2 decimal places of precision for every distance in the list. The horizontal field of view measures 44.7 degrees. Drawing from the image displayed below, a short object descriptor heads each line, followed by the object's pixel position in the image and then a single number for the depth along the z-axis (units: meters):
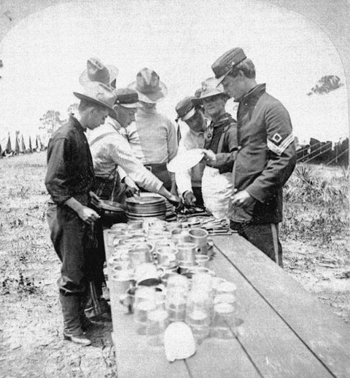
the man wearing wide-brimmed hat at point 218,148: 3.49
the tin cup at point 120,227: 3.00
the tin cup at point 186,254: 2.22
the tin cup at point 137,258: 2.12
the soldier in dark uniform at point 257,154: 2.97
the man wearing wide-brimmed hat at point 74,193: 2.98
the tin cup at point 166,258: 2.11
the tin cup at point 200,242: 2.48
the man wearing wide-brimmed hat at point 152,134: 4.30
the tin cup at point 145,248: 2.19
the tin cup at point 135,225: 2.94
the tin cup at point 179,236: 2.50
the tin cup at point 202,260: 2.23
